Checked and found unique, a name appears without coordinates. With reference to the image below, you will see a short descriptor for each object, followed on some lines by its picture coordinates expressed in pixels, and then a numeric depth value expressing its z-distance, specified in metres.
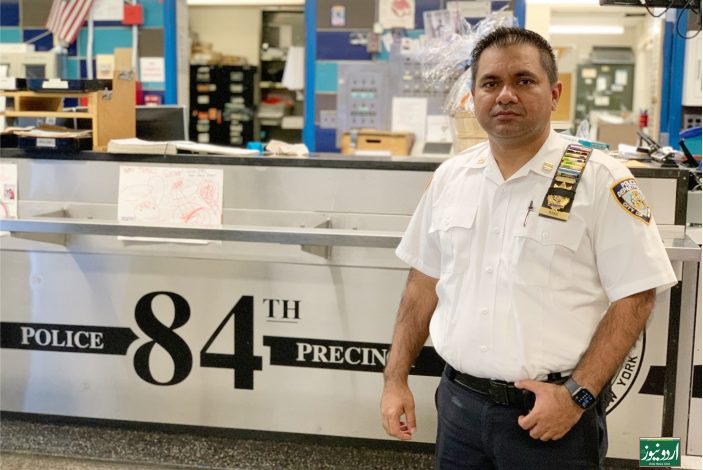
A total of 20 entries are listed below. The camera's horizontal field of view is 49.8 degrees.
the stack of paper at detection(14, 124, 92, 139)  2.78
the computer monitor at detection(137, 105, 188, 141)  3.29
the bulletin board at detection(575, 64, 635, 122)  11.91
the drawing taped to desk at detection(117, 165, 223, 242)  2.70
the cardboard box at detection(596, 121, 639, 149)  6.04
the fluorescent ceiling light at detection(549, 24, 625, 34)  11.76
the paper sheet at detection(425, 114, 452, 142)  6.16
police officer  1.48
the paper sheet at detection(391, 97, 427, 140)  6.16
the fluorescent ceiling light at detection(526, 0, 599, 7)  7.16
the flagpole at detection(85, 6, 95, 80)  6.39
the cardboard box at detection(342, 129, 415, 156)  5.68
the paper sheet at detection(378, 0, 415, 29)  6.04
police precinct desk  2.60
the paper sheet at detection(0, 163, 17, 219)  2.86
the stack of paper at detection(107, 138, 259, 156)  2.73
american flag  6.38
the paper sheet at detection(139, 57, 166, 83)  6.42
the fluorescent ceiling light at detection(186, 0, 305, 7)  9.08
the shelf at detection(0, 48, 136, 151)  2.82
